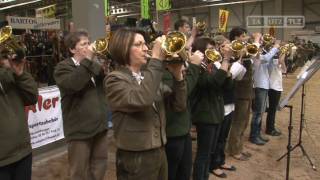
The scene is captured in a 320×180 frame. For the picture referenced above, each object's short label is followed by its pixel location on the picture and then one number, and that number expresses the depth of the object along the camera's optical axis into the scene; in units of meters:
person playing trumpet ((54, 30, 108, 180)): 3.25
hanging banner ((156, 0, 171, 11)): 10.57
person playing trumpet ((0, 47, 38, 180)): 2.52
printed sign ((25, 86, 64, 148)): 5.17
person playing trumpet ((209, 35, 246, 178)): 4.20
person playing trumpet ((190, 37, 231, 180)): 3.69
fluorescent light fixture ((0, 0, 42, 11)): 23.47
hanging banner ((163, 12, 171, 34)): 6.95
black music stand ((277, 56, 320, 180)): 4.20
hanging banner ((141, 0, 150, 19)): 9.70
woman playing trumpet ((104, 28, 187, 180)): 2.19
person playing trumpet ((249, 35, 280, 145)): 5.81
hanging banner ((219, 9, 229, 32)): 13.19
